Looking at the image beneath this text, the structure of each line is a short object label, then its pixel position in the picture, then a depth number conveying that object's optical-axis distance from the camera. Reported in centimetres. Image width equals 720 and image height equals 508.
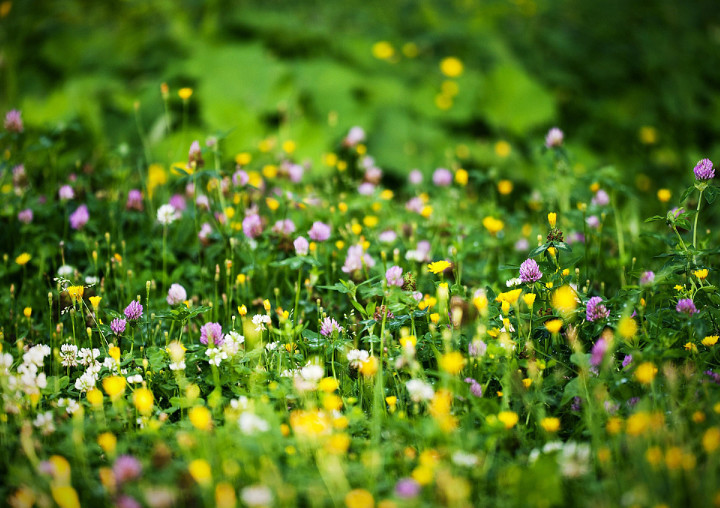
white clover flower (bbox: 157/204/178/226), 357
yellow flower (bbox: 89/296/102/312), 340
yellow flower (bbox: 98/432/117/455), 321
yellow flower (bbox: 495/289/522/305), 336
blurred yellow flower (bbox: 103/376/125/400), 326
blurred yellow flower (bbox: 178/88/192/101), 364
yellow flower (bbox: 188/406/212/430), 321
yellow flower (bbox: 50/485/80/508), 317
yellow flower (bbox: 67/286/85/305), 341
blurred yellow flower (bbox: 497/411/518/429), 326
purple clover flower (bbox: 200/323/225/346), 342
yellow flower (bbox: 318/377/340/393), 329
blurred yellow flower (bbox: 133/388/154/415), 324
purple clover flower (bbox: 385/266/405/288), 345
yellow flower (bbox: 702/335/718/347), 334
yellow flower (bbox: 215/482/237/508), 315
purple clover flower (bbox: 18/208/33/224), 364
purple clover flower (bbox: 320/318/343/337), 343
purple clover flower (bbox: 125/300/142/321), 343
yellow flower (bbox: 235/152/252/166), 381
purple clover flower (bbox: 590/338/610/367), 328
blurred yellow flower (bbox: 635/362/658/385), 324
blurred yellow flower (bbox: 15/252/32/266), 353
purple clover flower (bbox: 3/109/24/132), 368
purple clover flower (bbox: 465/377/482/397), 334
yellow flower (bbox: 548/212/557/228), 340
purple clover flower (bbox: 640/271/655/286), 333
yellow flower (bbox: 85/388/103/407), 327
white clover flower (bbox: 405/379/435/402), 329
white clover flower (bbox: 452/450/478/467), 322
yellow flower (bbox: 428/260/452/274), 341
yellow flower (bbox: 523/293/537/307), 337
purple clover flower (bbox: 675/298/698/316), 335
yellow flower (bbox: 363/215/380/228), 367
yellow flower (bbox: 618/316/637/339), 324
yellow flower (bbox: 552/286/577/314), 330
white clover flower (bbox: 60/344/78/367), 340
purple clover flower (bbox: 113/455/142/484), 319
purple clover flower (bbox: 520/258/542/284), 341
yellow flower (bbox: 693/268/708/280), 338
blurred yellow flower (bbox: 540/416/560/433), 325
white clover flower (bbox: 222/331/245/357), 338
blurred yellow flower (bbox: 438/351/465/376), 324
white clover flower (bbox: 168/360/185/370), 333
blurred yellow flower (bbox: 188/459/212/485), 317
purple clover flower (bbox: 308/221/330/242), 356
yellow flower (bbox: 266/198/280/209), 360
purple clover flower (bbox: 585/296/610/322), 338
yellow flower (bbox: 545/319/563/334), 333
